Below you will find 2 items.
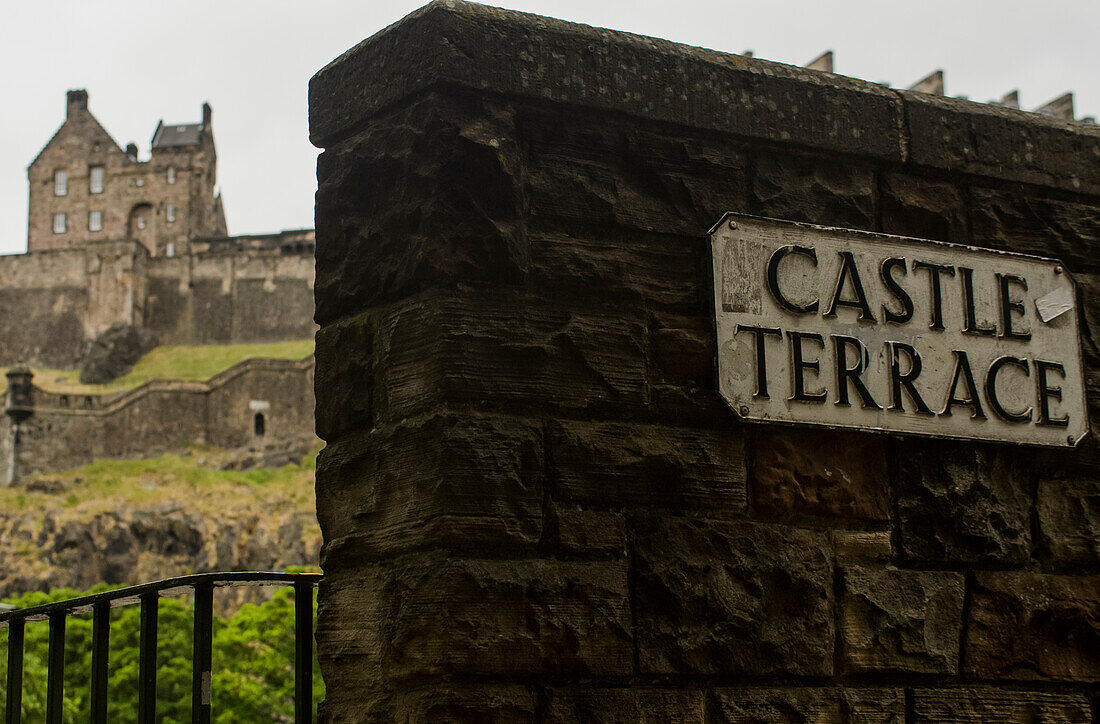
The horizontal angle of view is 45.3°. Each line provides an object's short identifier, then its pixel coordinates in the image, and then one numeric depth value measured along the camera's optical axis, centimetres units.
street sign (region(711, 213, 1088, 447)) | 304
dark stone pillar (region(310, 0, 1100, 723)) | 272
